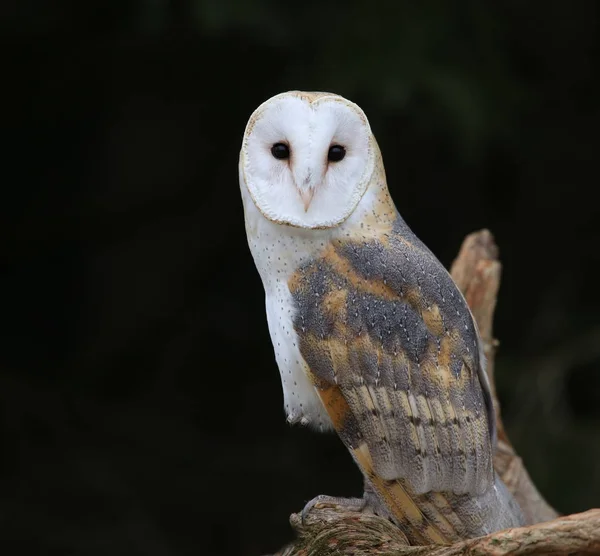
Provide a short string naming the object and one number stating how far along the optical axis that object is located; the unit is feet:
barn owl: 26.59
